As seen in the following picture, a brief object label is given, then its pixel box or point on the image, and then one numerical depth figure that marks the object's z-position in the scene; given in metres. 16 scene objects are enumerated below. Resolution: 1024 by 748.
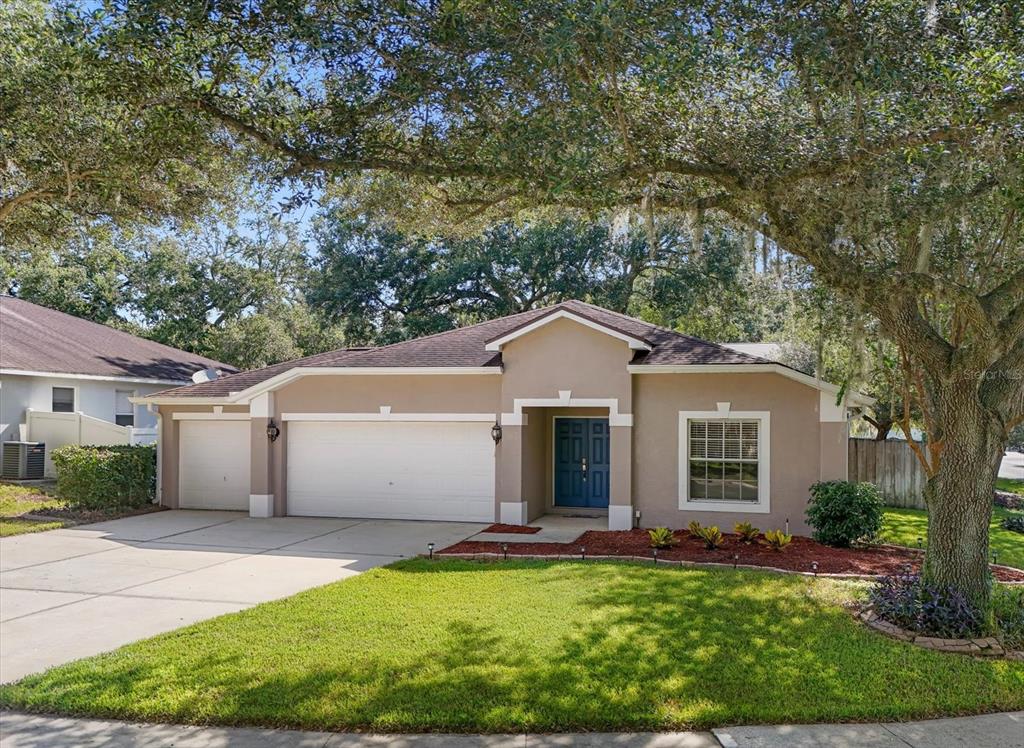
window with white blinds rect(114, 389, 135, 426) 22.89
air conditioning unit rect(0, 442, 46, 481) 19.75
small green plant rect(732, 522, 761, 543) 12.39
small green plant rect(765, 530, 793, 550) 11.72
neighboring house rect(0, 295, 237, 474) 20.23
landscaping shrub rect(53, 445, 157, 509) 15.84
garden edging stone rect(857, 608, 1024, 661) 6.83
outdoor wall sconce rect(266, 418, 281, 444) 16.08
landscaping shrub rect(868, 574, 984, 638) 7.14
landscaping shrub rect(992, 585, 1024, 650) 7.07
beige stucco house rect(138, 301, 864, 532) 13.70
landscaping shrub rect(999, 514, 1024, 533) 15.89
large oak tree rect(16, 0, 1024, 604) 6.88
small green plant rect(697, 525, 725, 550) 11.82
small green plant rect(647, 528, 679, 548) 11.70
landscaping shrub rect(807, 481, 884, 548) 11.97
